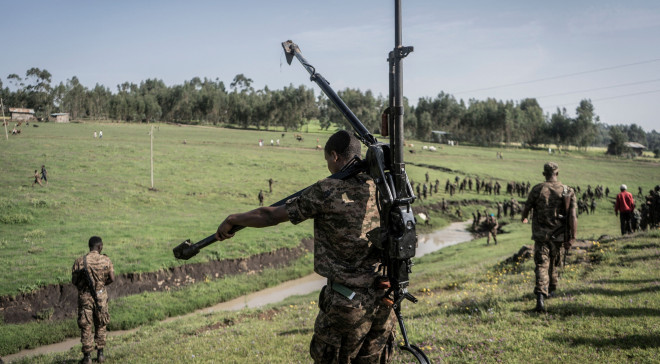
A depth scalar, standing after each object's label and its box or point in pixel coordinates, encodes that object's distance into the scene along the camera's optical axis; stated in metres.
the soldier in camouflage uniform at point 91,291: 9.82
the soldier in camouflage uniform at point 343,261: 4.09
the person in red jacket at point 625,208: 20.14
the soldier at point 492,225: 30.25
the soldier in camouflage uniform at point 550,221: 9.18
